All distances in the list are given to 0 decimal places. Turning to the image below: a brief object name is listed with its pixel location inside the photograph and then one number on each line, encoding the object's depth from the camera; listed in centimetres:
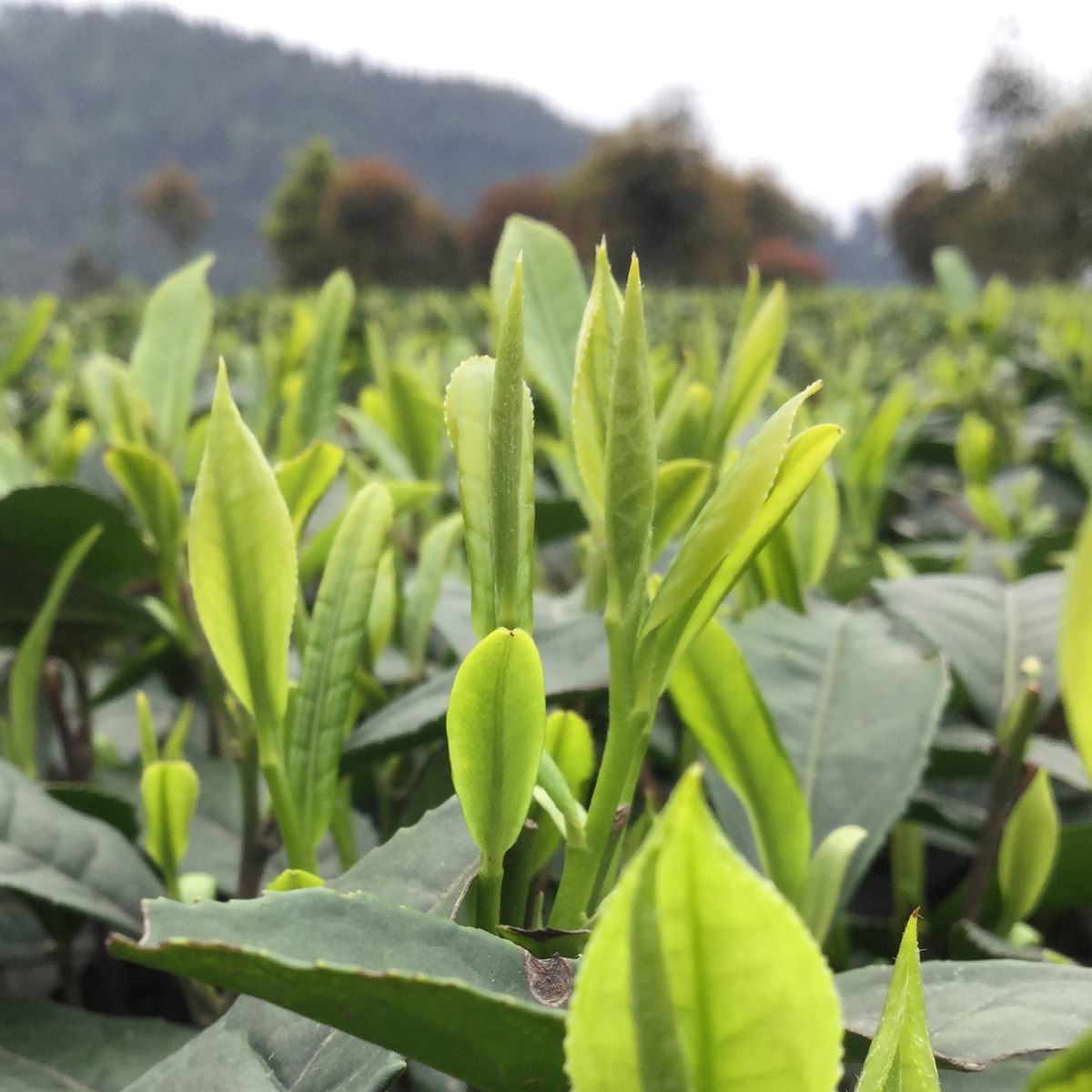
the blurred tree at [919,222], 4391
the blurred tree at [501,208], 4253
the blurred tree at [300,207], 4144
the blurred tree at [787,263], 3400
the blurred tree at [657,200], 3800
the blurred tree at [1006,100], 2786
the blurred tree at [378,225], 3906
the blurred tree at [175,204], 4919
